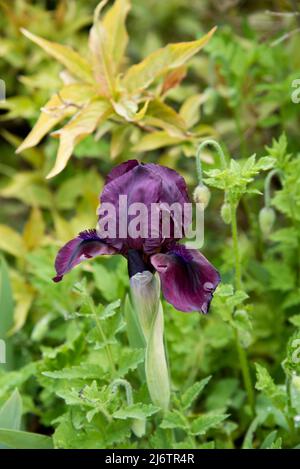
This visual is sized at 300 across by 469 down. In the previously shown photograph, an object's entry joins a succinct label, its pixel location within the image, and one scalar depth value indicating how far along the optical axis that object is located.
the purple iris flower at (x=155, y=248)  0.80
